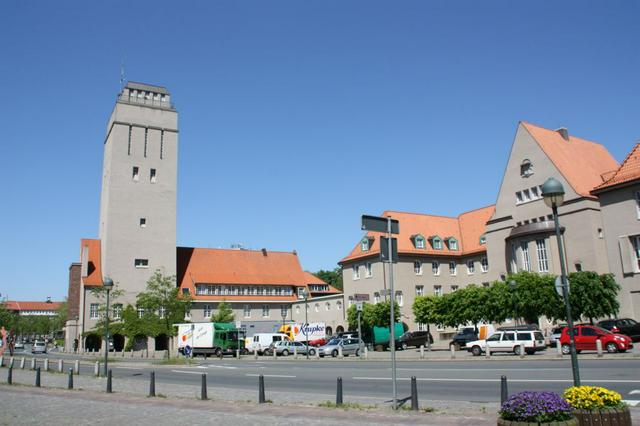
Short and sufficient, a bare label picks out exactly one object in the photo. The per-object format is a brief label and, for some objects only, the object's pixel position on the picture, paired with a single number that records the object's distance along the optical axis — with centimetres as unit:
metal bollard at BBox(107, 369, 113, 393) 1938
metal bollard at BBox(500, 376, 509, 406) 1151
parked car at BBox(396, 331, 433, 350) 5162
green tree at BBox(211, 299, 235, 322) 7656
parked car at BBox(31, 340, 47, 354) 8075
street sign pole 1258
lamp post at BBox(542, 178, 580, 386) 1220
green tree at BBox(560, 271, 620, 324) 4012
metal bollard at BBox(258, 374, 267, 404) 1533
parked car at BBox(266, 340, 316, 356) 5372
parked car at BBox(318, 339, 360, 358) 4653
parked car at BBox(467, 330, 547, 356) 3445
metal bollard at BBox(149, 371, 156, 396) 1775
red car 2988
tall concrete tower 7262
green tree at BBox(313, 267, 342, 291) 14115
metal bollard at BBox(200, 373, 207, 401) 1634
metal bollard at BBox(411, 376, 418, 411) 1257
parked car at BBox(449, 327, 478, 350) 4544
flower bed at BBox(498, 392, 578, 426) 766
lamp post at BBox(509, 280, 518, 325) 4033
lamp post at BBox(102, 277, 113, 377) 2812
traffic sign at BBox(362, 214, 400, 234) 1282
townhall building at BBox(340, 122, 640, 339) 4325
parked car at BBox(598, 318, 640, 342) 3573
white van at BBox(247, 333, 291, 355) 5928
